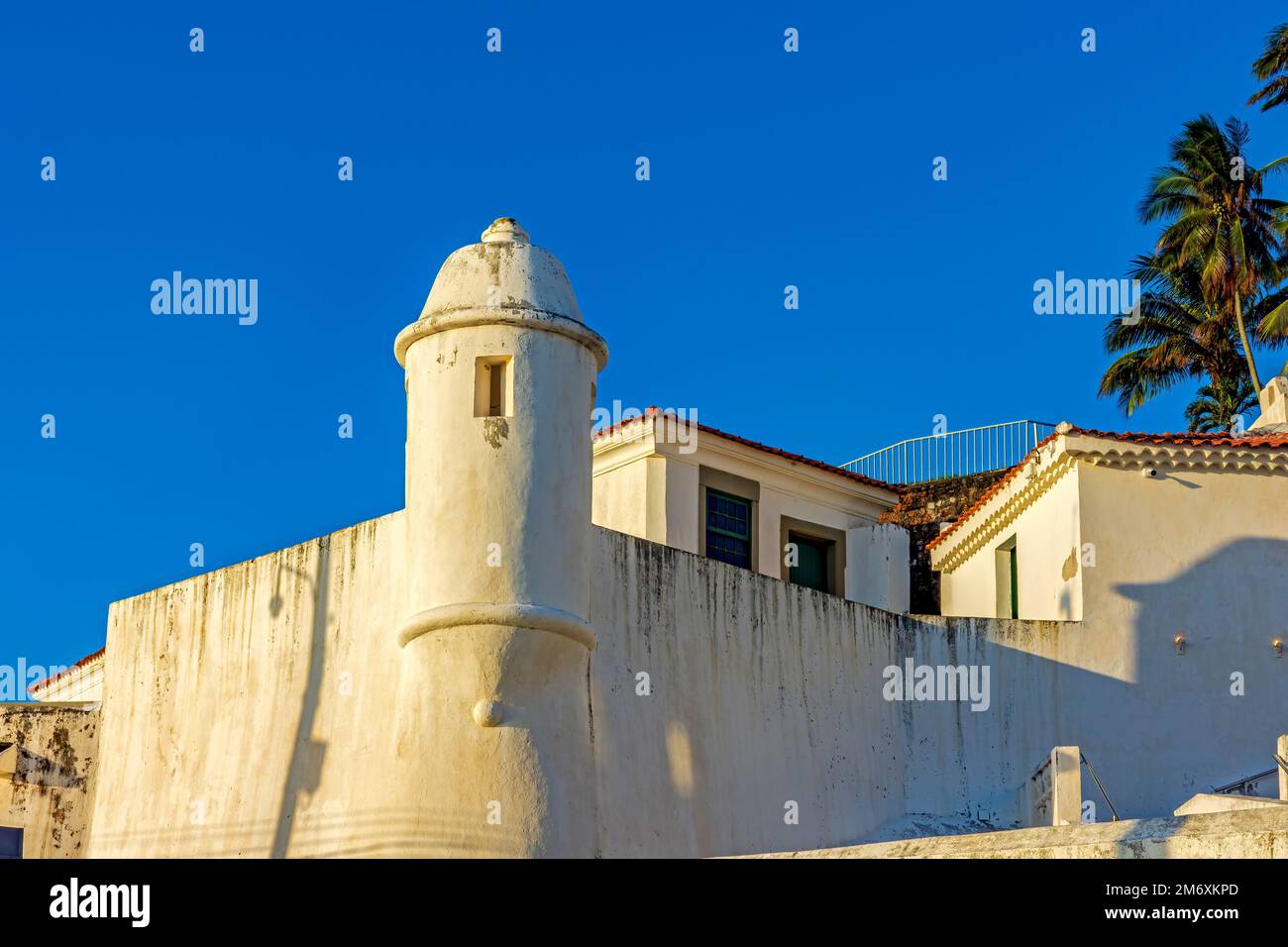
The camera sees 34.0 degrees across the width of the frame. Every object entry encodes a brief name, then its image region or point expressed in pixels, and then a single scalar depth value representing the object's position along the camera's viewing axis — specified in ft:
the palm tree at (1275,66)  135.64
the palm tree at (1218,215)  143.33
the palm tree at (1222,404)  146.72
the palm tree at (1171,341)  147.64
